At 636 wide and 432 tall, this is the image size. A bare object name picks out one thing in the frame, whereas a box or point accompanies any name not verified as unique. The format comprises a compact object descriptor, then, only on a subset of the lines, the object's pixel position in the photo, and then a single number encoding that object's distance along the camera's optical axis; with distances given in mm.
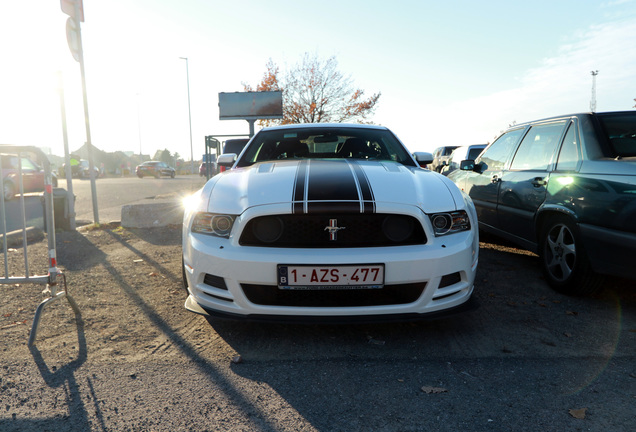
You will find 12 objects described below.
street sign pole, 6910
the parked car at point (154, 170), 37438
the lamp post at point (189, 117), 38575
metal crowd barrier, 3038
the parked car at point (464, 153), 11016
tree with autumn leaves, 25312
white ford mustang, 2406
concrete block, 7172
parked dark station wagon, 2936
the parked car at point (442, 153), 19478
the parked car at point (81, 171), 39225
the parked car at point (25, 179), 13365
